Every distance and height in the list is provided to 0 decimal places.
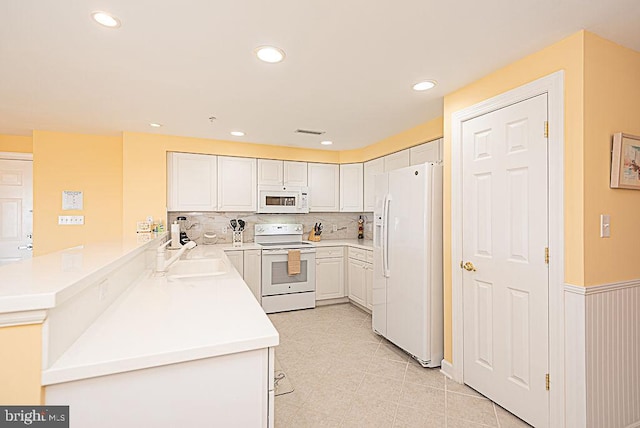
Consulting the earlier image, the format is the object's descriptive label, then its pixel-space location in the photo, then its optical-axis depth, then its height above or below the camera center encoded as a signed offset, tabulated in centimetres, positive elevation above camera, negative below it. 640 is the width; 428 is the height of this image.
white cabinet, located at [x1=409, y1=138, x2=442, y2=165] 333 +73
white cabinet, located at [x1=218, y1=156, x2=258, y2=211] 427 +44
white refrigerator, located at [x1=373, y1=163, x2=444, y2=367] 265 -43
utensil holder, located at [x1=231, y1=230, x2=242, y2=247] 451 -32
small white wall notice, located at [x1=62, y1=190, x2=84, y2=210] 388 +19
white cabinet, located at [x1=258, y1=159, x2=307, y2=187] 450 +64
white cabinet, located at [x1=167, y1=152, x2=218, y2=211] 399 +44
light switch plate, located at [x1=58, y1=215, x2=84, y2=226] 387 -7
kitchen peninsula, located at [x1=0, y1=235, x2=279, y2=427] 92 -45
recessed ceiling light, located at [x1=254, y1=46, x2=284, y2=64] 191 +104
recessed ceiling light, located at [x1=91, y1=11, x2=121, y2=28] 158 +104
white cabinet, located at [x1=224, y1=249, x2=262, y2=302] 406 -68
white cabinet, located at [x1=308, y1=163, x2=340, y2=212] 484 +46
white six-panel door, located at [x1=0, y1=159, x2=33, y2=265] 396 +7
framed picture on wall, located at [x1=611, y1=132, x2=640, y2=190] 175 +31
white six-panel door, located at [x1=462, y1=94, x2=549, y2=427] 188 -29
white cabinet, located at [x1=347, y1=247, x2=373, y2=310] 407 -86
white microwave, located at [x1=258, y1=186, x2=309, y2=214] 446 +23
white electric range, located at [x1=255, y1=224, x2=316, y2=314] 417 -89
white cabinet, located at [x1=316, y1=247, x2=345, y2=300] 450 -86
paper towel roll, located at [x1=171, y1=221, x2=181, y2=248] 385 -24
